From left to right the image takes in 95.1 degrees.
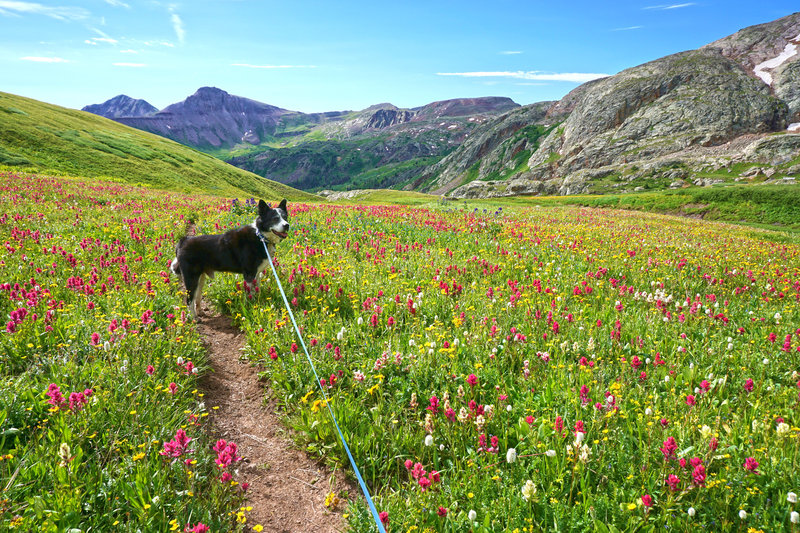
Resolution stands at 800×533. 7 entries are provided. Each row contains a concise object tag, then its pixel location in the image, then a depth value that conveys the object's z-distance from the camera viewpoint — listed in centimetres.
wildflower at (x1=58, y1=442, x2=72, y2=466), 296
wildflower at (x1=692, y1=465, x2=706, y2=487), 276
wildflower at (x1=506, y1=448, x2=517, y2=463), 317
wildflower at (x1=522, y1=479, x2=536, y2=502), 291
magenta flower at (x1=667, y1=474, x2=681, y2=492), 279
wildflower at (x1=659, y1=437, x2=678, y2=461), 304
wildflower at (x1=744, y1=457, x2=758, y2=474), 284
